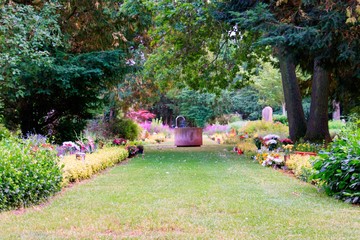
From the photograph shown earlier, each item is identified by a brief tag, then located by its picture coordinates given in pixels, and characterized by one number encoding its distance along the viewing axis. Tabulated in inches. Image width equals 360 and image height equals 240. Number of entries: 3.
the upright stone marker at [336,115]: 1657.9
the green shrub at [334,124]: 1200.4
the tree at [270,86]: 1609.3
